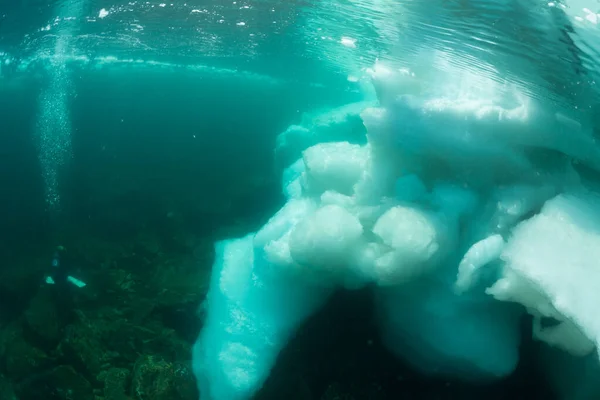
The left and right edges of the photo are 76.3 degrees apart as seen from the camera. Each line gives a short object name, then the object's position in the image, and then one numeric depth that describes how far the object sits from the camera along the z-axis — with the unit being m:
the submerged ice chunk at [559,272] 3.32
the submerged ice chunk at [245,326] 4.94
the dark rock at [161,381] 5.50
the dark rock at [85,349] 6.11
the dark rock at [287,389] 4.62
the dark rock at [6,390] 5.93
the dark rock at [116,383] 5.63
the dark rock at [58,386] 5.71
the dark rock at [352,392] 4.55
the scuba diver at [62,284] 7.15
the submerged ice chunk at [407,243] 4.38
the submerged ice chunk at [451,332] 4.27
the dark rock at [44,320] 6.72
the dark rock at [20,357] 6.32
